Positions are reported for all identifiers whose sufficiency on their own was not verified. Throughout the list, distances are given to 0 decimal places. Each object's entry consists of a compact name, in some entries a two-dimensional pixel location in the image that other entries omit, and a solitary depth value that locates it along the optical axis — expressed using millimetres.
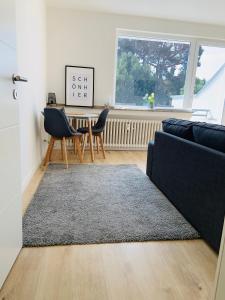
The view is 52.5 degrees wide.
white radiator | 4297
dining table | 3448
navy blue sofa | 1463
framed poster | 4113
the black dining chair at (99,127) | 3701
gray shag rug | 1593
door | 1079
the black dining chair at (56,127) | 3021
